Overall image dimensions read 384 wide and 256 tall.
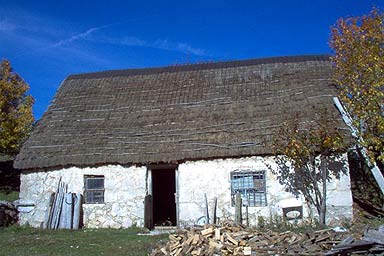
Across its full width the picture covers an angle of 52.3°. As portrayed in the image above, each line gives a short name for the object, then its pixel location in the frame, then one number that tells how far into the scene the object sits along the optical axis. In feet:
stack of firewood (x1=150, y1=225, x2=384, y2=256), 28.73
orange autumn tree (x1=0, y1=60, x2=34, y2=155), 62.95
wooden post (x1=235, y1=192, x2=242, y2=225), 41.86
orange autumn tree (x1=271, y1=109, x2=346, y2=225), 39.52
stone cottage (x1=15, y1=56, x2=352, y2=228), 44.39
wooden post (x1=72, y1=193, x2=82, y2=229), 46.98
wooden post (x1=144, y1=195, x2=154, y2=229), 46.19
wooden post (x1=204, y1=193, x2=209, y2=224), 44.15
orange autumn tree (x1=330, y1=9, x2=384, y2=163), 42.01
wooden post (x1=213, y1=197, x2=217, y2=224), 44.06
